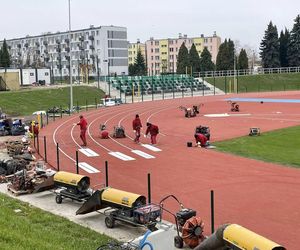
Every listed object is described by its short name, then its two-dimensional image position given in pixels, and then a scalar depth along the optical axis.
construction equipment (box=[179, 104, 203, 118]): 32.85
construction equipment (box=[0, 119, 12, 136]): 25.33
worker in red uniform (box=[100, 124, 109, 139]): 22.91
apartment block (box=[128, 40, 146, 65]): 150.47
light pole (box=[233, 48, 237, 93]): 67.04
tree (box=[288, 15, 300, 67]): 82.17
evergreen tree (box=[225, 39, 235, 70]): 85.76
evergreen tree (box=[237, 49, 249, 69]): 85.32
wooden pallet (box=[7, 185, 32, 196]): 11.92
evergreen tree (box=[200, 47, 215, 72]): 88.91
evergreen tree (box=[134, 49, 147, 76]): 94.89
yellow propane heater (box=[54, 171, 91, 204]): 10.76
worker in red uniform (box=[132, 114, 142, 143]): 21.13
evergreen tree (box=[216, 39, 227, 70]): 86.36
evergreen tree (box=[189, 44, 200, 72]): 88.43
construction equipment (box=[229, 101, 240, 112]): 36.37
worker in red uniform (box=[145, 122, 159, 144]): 20.64
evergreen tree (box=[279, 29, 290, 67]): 85.07
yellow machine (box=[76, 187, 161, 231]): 8.47
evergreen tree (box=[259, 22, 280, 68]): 83.22
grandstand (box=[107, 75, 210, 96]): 57.78
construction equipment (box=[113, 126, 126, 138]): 23.11
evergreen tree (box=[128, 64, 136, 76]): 97.88
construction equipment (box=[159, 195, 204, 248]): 7.68
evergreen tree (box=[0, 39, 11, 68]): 86.81
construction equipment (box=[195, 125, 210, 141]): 21.25
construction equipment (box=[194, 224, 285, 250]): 6.11
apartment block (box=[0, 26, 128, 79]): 105.77
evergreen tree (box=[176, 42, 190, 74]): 89.87
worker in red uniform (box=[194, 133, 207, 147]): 19.73
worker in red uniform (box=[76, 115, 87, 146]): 20.36
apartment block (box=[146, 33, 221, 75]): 135.61
